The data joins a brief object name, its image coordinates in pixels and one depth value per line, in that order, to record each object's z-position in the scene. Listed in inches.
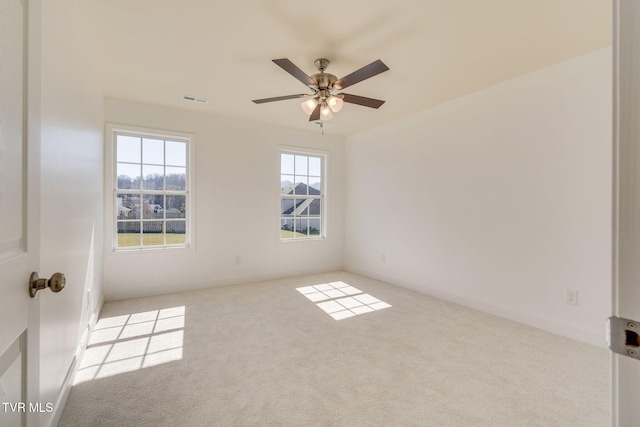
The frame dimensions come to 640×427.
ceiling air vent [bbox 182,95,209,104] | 139.7
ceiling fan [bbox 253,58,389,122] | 91.1
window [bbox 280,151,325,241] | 192.7
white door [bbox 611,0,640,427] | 18.4
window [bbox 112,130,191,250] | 146.3
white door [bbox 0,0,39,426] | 27.6
